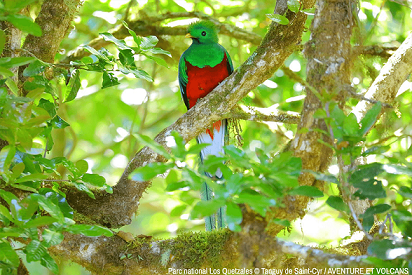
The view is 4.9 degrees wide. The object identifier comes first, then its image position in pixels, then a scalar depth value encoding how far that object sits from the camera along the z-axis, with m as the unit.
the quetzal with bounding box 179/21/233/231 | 8.50
